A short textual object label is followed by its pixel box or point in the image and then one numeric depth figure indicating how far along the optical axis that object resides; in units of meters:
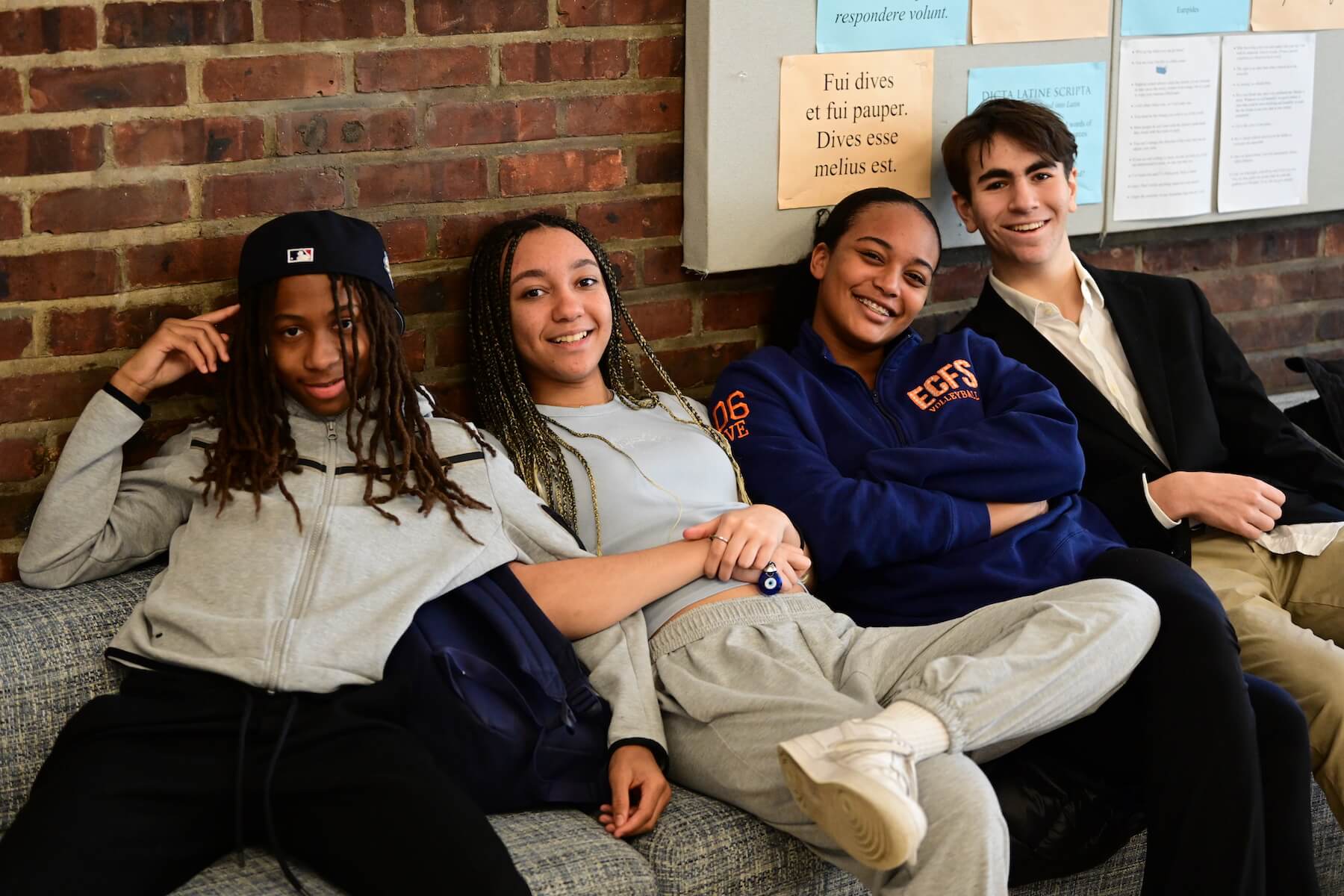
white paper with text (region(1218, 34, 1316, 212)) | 2.95
